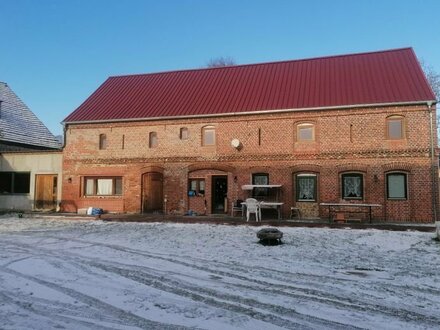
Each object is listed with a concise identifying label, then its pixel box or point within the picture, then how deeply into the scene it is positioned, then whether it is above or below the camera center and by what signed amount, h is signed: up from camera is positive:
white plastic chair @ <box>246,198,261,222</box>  17.12 -0.63
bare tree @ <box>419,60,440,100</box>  32.25 +8.95
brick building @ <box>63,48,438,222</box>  17.48 +2.61
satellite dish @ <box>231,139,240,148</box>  19.42 +2.41
